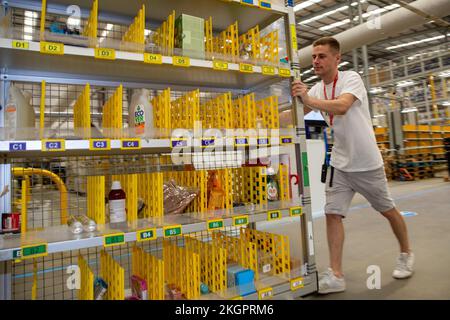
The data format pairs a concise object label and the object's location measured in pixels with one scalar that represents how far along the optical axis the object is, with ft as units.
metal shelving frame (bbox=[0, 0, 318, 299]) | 4.96
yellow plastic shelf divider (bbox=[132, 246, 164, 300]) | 5.73
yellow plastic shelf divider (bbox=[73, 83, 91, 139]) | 5.16
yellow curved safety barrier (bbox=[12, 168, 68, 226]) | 6.56
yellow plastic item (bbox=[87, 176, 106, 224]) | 5.37
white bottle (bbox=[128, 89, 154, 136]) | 5.78
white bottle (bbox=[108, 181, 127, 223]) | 5.51
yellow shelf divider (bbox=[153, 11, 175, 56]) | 6.03
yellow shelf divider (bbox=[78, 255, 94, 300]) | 5.04
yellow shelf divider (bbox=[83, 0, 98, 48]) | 5.24
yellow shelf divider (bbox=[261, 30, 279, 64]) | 7.23
